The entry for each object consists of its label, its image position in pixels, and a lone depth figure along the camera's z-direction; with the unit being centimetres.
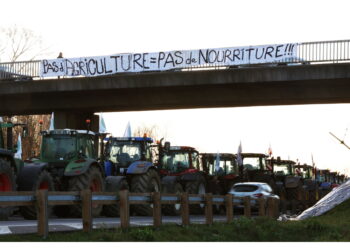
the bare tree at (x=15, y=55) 6506
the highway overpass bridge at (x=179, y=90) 3838
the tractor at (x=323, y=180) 5001
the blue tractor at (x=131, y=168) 2297
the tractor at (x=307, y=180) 4034
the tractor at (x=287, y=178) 3734
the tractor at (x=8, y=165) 1772
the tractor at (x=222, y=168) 3388
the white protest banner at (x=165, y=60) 3962
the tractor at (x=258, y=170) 3591
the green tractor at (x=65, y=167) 1964
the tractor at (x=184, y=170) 2800
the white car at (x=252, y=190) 2945
